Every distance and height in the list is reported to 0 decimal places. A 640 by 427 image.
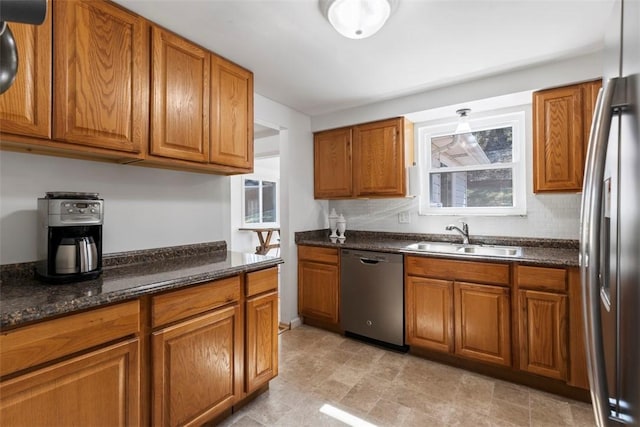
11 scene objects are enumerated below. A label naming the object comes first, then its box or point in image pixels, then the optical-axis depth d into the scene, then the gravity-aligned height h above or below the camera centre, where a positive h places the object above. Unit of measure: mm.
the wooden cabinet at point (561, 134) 2121 +598
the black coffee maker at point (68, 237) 1338 -86
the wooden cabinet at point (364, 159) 2949 +608
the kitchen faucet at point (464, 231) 2783 -150
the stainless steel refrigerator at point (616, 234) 574 -47
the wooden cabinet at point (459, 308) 2160 -728
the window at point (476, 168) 2719 +472
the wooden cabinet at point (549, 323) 1901 -730
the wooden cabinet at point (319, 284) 2986 -707
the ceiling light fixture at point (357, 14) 1517 +1079
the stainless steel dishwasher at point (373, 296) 2592 -737
